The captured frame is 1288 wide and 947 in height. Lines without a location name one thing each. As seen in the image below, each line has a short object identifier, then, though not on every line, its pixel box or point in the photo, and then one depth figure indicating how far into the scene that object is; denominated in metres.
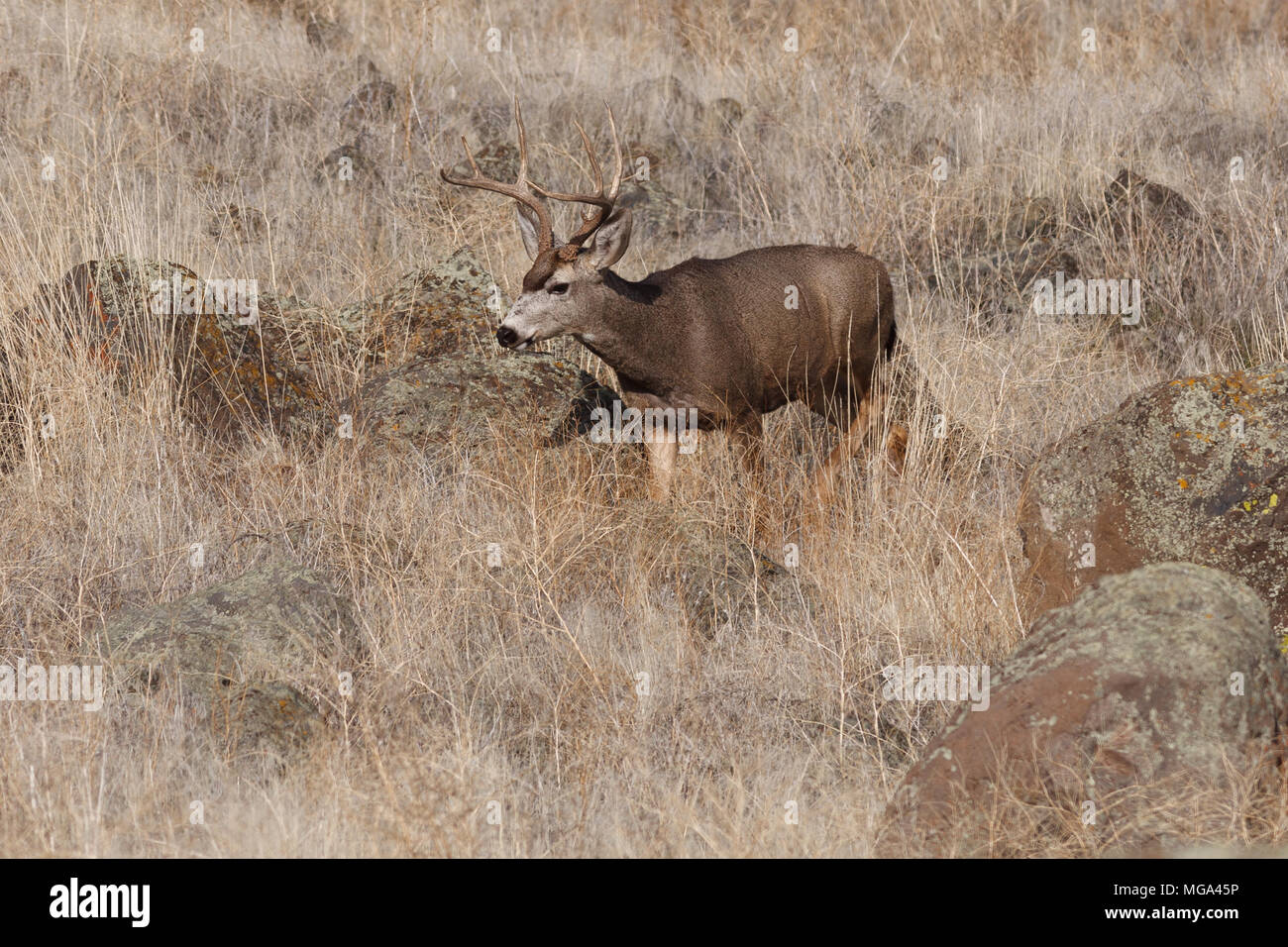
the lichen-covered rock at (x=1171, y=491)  10.58
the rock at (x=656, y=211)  21.47
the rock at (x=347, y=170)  21.06
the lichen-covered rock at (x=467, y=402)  14.39
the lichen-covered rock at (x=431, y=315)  16.16
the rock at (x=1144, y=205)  20.37
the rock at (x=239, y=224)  18.83
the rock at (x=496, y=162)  21.84
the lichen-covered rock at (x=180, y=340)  14.81
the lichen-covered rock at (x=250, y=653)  9.53
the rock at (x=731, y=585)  11.73
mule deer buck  14.29
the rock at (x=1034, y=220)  20.95
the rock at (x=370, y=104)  23.31
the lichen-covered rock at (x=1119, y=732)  8.01
